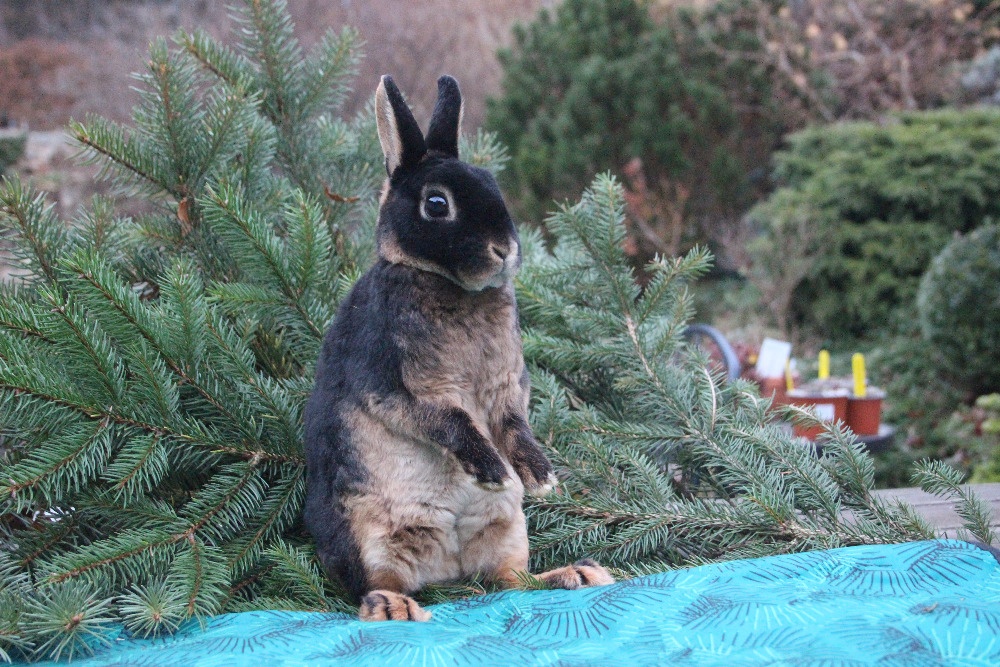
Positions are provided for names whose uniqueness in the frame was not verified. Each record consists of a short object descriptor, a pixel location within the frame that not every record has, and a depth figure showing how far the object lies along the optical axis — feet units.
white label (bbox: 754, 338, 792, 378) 14.72
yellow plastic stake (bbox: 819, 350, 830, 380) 14.69
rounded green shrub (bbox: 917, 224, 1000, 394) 16.31
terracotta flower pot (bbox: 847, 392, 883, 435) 14.32
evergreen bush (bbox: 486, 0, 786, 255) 28.43
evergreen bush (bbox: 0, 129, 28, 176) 31.55
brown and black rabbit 4.31
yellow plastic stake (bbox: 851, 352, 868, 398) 13.20
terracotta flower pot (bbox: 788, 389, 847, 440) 13.30
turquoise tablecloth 3.64
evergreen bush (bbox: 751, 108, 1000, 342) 21.54
